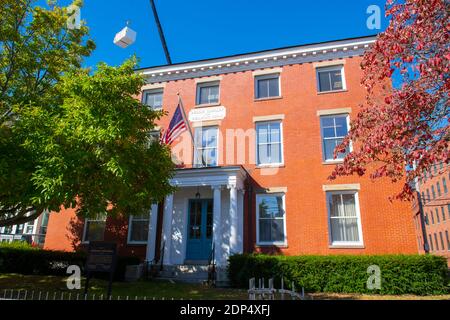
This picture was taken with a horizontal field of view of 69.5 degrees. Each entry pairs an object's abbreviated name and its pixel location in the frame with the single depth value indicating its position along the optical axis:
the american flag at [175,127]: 14.33
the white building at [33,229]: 30.42
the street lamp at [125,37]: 13.09
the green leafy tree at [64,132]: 8.18
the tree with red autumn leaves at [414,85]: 6.45
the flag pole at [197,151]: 16.70
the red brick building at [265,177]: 14.06
